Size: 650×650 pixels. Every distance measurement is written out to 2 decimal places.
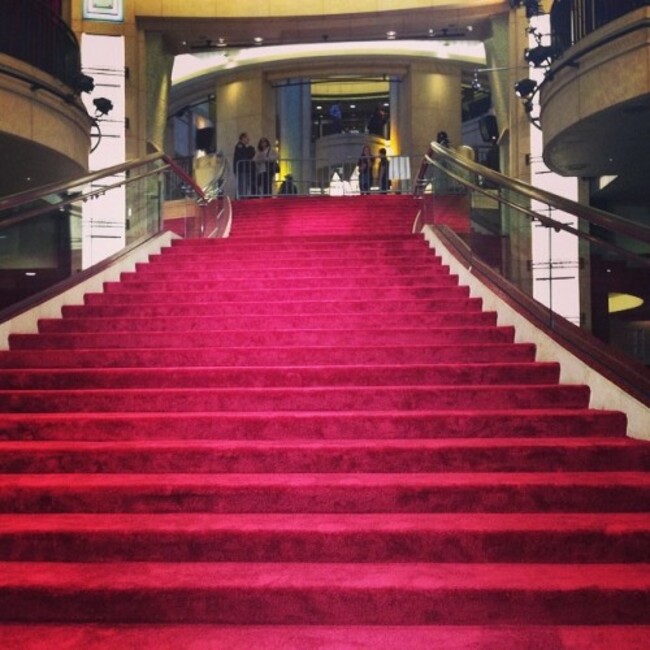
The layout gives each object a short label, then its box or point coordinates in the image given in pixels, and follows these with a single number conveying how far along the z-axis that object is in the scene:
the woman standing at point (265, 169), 14.34
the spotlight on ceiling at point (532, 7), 8.87
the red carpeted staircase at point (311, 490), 2.45
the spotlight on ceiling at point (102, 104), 9.87
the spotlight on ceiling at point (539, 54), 7.86
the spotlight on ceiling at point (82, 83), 7.90
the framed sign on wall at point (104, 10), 11.73
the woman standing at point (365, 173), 15.55
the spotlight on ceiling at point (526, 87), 9.11
